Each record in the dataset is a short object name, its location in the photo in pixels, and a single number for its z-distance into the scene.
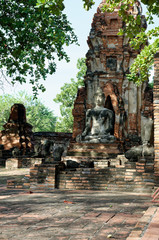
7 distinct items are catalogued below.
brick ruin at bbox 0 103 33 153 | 20.36
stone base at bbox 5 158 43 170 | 15.88
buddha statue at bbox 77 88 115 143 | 13.35
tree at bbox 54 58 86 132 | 35.31
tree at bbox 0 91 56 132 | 46.69
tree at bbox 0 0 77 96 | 13.09
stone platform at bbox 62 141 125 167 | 11.94
